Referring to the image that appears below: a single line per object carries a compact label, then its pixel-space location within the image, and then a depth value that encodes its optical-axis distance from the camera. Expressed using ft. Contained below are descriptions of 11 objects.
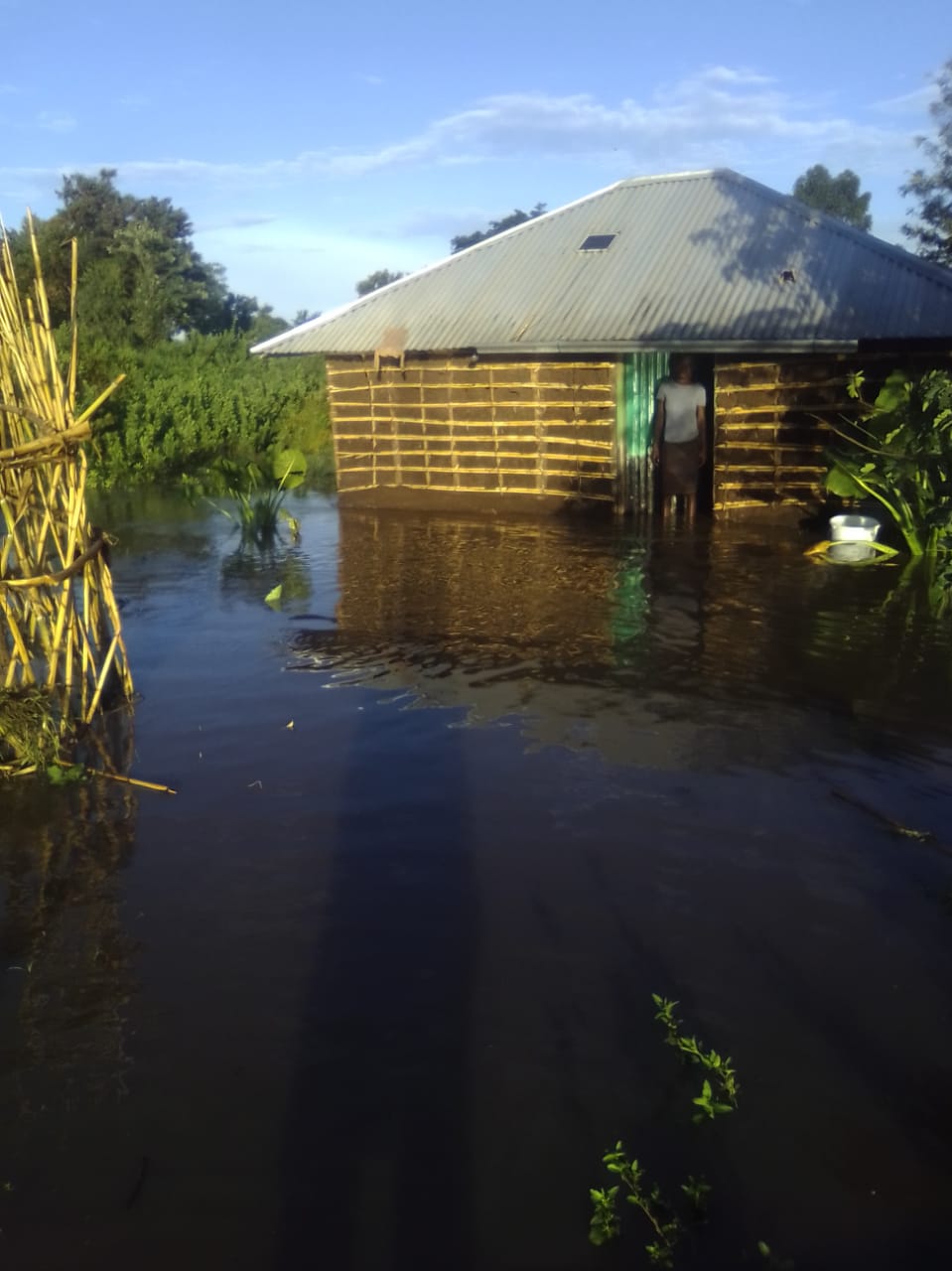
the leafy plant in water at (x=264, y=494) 41.50
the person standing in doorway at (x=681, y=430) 40.06
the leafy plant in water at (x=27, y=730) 17.66
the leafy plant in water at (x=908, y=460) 31.35
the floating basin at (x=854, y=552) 34.40
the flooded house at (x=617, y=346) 39.45
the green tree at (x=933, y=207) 106.01
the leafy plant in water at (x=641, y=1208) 8.94
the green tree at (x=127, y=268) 100.68
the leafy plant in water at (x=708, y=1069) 10.16
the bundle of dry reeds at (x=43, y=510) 17.08
